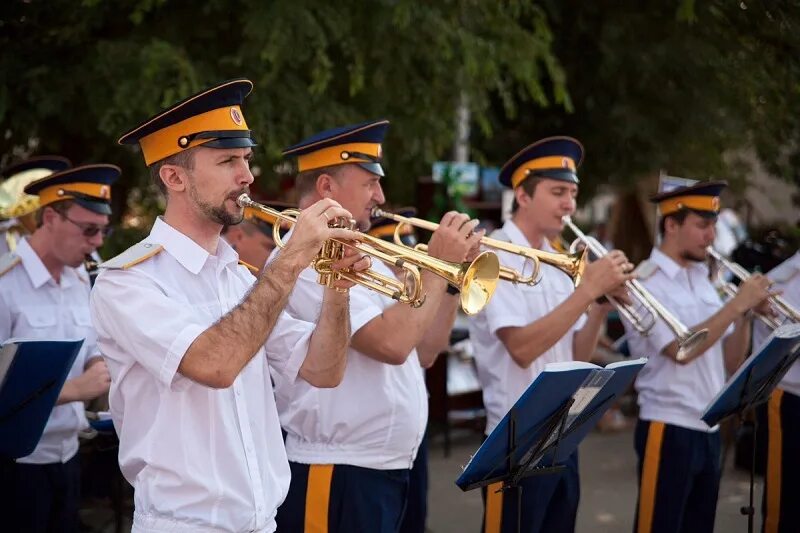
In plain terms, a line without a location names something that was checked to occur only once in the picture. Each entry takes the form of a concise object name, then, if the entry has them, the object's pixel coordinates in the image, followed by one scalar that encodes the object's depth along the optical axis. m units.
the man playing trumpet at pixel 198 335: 2.67
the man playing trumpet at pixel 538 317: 4.39
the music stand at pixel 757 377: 4.36
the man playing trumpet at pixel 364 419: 3.64
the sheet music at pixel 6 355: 3.56
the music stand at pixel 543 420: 3.22
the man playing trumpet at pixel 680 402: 5.00
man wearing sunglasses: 4.26
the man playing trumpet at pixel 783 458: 5.70
